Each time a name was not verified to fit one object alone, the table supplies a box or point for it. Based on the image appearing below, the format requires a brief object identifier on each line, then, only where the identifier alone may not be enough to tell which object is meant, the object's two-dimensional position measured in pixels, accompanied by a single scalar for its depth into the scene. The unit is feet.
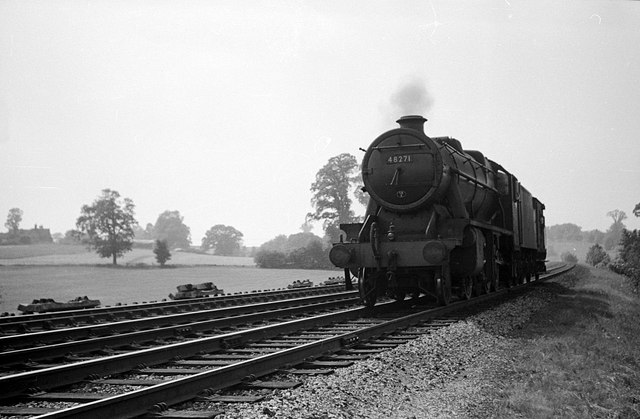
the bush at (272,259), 158.41
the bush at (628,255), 122.93
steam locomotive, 39.93
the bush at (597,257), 189.04
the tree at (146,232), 414.17
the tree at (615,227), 406.82
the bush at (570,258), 269.44
